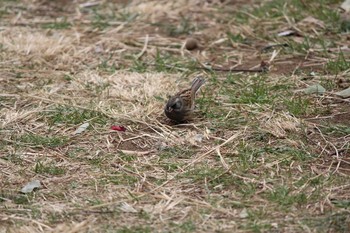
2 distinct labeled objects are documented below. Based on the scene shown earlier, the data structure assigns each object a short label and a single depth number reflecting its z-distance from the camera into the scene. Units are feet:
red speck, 29.22
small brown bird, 29.22
